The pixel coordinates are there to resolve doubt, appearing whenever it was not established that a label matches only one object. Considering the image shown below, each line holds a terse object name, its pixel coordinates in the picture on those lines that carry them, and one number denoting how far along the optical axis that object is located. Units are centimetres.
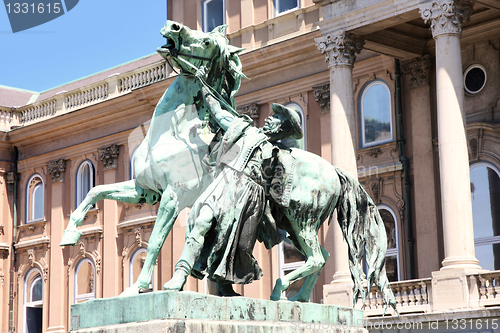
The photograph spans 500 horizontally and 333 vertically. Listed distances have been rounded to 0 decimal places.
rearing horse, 843
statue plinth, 684
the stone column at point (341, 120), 2162
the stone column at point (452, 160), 1919
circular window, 2316
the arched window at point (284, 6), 2806
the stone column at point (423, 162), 2320
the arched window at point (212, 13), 3075
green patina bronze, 785
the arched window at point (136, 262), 3184
